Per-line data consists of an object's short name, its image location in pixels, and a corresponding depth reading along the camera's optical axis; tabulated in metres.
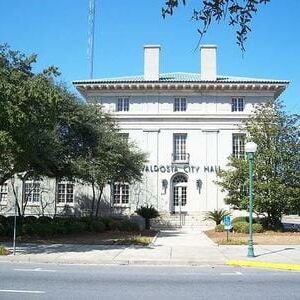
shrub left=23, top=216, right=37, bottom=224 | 20.08
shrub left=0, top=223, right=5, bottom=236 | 17.94
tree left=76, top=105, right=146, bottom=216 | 20.25
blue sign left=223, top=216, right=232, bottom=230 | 16.23
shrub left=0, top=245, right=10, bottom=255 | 12.90
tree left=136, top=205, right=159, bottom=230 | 26.03
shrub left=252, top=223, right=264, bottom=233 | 22.08
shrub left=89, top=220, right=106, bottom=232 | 22.14
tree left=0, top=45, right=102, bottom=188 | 13.51
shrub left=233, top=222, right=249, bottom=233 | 21.80
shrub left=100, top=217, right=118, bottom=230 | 23.64
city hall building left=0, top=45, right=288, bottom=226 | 31.19
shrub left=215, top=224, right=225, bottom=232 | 22.68
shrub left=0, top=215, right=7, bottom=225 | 18.71
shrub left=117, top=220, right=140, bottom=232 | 23.64
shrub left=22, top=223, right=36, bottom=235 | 18.47
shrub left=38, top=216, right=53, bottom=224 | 20.86
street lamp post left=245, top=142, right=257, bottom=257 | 12.86
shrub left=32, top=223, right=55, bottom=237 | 18.50
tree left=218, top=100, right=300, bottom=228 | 22.02
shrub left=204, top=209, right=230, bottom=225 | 25.20
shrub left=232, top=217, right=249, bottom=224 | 24.35
